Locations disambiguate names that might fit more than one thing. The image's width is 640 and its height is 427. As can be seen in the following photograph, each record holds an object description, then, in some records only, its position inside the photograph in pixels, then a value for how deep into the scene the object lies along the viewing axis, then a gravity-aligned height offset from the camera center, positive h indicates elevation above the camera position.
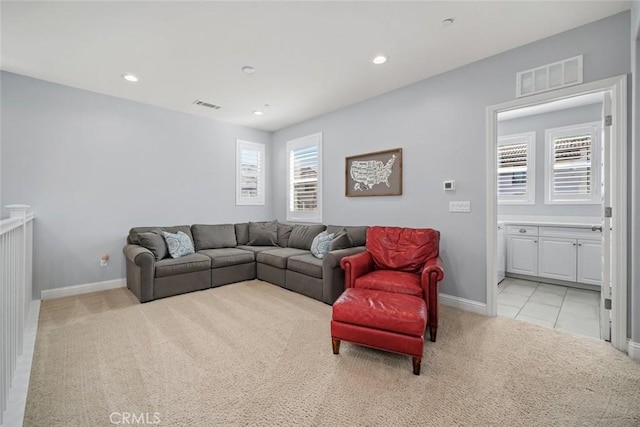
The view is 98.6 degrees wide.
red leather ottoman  1.96 -0.82
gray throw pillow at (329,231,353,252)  3.70 -0.40
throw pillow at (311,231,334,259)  3.86 -0.46
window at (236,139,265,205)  5.44 +0.81
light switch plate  3.18 +0.08
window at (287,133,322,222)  4.99 +0.65
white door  2.41 -0.04
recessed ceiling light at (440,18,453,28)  2.40 +1.69
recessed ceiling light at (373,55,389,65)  3.00 +1.70
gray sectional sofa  3.41 -0.66
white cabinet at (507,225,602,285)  3.86 -0.60
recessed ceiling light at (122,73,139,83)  3.38 +1.69
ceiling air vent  4.27 +1.72
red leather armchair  2.46 -0.55
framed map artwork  3.84 +0.58
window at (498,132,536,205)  4.70 +0.79
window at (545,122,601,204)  4.16 +0.77
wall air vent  2.53 +1.32
